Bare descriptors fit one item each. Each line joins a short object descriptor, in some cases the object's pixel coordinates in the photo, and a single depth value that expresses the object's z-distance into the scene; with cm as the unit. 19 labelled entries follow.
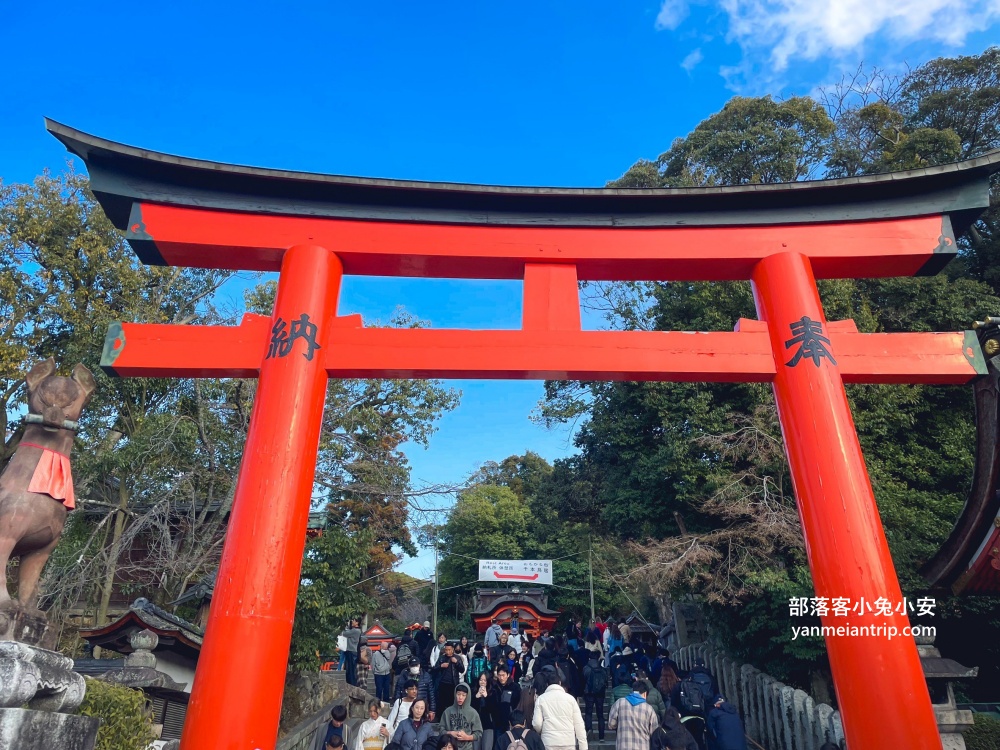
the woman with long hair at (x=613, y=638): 1335
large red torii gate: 417
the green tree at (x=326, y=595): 980
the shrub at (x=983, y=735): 833
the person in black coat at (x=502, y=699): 791
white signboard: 2886
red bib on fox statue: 383
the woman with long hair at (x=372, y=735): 657
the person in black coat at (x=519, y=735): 598
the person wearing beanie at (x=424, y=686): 851
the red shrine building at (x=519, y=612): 2683
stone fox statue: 373
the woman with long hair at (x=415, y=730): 614
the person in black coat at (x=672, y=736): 584
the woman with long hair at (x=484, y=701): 795
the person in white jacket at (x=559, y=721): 596
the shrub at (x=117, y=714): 428
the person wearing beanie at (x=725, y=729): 625
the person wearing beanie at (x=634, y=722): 612
